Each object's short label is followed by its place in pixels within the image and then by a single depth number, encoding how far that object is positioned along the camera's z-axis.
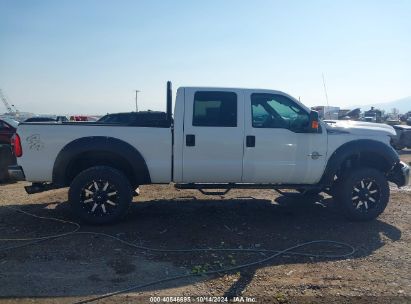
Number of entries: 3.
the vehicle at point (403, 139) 16.61
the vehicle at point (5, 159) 9.23
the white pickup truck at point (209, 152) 5.61
